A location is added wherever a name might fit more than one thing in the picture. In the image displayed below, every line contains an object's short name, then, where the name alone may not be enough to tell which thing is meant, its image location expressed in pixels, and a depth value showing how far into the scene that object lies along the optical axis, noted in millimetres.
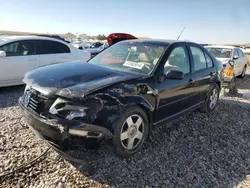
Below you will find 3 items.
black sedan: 2619
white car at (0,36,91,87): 6144
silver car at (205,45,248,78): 9107
